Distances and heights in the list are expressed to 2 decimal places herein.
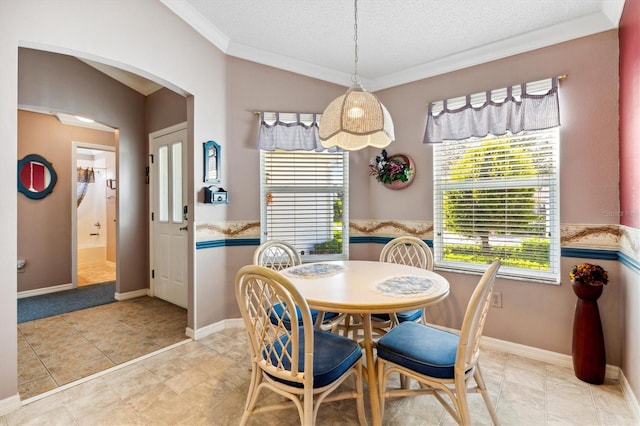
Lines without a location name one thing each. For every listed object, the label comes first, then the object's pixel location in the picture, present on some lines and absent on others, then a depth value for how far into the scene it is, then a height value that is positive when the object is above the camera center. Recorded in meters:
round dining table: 1.46 -0.43
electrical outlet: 2.61 -0.76
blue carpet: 3.37 -1.12
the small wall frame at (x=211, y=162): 2.82 +0.46
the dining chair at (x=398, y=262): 2.12 -0.47
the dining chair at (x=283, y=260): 2.28 -0.41
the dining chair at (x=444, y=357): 1.35 -0.71
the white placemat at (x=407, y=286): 1.62 -0.43
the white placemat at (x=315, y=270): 2.02 -0.42
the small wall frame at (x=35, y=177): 4.00 +0.46
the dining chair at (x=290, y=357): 1.29 -0.71
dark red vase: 2.05 -0.87
